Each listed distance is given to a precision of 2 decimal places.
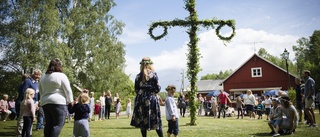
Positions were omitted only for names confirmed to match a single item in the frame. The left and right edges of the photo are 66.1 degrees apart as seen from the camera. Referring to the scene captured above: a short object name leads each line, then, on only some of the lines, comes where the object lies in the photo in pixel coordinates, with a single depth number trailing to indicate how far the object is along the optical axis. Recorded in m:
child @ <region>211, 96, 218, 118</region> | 19.21
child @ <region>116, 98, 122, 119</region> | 19.10
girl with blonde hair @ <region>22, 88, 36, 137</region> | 7.02
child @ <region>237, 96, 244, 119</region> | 18.17
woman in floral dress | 5.20
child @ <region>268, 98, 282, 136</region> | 8.00
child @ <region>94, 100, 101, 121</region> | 17.36
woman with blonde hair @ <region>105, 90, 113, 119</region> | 18.09
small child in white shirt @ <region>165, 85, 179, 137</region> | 6.84
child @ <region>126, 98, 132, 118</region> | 19.89
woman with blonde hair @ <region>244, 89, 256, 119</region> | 17.44
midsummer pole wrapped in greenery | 12.41
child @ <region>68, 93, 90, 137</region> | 6.15
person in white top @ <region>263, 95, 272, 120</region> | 17.45
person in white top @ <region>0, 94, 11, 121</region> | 17.78
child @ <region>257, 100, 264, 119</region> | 17.56
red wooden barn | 38.44
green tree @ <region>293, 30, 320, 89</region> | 46.16
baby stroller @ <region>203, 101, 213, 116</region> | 21.82
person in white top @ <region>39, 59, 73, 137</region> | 4.88
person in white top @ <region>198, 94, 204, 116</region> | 23.58
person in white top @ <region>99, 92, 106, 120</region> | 17.29
